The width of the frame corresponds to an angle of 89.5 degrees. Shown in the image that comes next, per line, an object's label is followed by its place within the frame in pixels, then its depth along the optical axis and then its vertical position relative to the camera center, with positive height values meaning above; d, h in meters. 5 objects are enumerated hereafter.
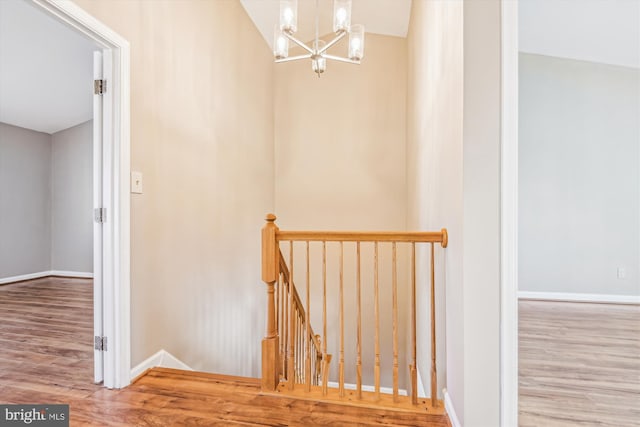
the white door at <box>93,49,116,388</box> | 1.84 -0.07
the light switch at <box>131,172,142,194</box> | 1.93 +0.18
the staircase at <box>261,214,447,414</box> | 1.80 -1.00
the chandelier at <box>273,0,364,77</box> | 2.23 +1.31
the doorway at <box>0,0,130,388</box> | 1.83 +0.00
